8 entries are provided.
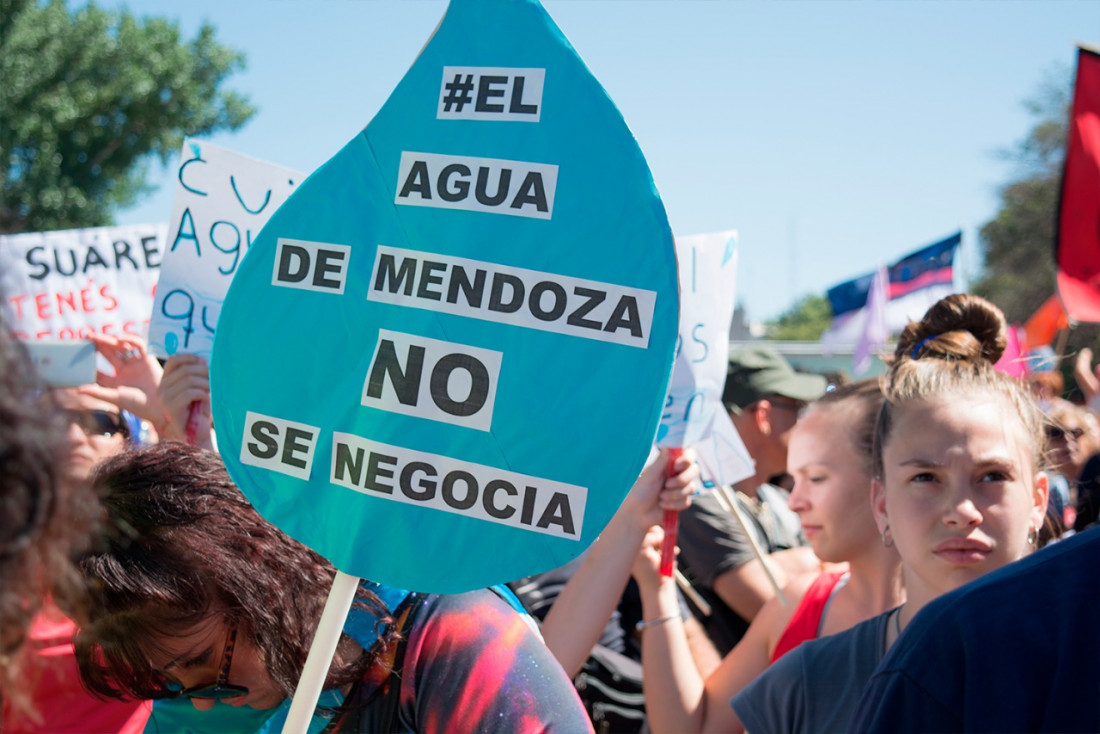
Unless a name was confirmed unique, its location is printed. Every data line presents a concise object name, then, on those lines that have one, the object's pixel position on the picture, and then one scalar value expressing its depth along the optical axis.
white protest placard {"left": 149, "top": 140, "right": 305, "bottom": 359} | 3.06
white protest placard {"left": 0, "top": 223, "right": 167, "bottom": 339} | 4.36
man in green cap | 3.33
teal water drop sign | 1.34
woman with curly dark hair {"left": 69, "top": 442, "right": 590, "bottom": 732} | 1.52
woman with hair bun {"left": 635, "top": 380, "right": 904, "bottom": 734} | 2.44
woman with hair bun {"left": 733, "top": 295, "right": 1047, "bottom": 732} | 1.87
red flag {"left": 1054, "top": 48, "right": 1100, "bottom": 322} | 3.91
